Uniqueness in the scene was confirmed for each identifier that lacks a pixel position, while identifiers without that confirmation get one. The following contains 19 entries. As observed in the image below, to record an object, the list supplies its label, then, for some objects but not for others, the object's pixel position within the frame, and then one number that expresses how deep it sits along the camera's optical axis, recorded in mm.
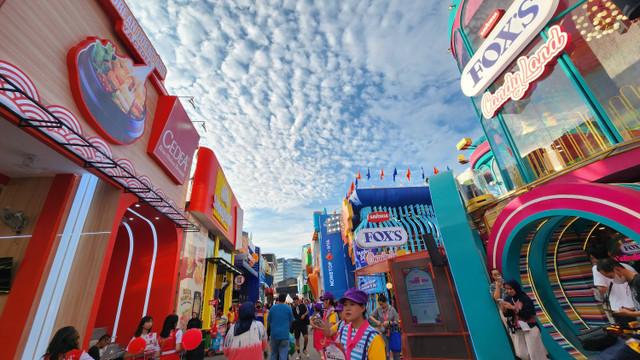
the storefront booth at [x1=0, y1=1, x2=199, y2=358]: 4035
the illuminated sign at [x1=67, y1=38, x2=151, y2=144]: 4895
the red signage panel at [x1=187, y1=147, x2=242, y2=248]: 10243
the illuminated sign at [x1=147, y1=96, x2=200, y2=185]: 7723
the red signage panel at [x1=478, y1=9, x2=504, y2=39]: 6656
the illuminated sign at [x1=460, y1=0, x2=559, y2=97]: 5625
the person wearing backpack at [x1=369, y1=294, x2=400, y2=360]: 6184
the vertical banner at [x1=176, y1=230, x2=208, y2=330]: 9047
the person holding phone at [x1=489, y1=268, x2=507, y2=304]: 5575
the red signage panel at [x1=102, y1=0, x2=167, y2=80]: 6012
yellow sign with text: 11740
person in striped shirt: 2414
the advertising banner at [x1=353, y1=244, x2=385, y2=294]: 17598
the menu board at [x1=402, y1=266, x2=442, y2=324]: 7125
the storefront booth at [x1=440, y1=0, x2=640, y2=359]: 4531
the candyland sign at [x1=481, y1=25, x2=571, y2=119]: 5285
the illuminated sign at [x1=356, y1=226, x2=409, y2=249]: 10633
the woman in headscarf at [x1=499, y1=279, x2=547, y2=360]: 4707
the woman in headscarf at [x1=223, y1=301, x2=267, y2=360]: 3889
